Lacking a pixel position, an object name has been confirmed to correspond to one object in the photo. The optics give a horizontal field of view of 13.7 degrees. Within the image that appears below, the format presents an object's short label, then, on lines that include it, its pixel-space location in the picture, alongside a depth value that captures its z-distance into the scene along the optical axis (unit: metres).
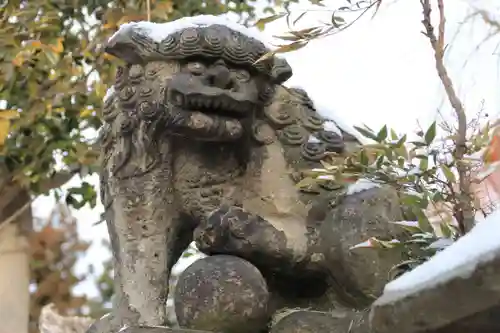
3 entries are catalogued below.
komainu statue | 4.14
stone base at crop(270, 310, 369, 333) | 4.04
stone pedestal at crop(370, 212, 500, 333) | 3.42
